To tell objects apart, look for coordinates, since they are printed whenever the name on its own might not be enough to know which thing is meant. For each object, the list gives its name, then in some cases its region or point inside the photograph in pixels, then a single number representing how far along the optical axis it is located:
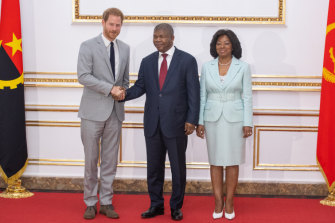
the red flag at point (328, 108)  3.75
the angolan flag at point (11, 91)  3.95
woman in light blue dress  3.34
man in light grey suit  3.30
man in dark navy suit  3.26
